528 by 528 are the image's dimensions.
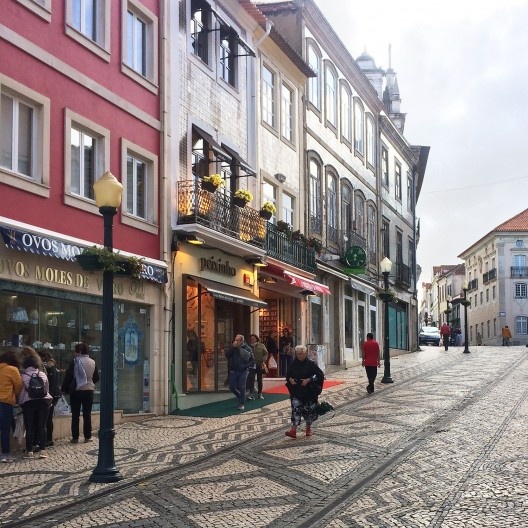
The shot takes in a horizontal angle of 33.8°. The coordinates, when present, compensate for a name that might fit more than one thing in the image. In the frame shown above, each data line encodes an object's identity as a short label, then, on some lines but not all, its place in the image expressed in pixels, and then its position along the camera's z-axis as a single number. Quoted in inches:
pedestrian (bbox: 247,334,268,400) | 798.5
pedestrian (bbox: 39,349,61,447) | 530.6
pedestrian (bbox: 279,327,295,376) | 962.8
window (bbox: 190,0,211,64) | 815.7
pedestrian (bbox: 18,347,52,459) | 485.1
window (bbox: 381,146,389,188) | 1619.1
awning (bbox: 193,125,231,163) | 801.2
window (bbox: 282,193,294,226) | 1057.5
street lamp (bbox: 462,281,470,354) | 1567.3
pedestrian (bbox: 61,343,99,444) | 546.9
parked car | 2372.2
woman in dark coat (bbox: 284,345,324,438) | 559.5
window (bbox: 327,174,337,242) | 1243.2
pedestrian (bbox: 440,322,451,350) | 1791.2
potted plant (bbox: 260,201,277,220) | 899.4
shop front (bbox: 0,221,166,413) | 526.9
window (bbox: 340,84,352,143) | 1337.4
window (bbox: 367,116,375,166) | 1510.8
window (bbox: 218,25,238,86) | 876.0
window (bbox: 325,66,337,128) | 1259.8
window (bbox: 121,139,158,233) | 681.6
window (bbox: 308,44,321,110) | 1181.1
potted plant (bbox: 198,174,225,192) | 756.0
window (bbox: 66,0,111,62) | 616.4
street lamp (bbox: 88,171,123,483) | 422.0
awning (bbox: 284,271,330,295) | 959.6
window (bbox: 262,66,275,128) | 999.4
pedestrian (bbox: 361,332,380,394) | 836.0
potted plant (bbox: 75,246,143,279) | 433.7
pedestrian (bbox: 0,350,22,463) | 466.0
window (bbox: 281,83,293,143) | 1065.5
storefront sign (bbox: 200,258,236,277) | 799.4
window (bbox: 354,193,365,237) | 1395.2
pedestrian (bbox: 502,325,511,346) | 2245.8
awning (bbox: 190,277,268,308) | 769.6
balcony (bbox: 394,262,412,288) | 1706.4
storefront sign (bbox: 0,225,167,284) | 502.3
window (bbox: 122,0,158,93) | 695.7
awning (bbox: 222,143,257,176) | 869.7
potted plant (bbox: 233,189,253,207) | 836.0
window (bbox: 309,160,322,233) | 1165.1
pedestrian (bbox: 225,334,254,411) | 724.7
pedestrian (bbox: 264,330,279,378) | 944.4
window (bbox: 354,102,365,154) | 1421.8
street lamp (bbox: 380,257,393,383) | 961.5
